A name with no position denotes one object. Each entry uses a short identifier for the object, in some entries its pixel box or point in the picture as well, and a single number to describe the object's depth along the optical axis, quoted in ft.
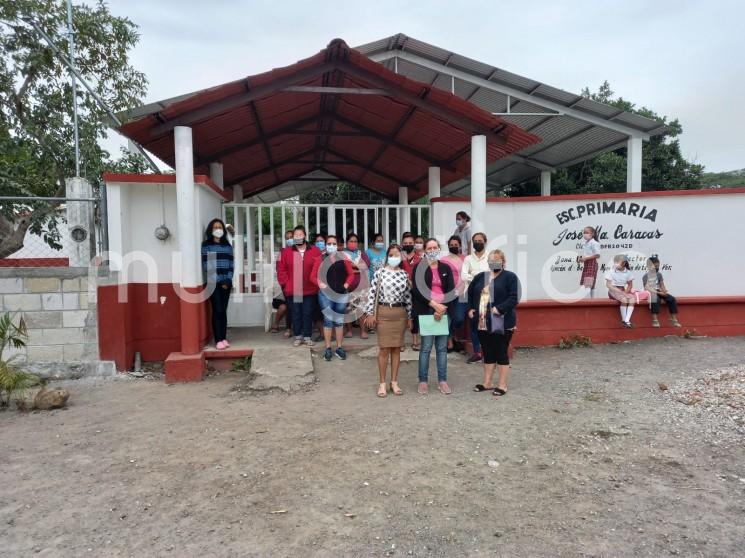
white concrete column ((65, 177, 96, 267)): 20.92
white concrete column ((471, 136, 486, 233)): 22.93
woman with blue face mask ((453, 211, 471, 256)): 24.73
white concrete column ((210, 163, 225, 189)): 28.32
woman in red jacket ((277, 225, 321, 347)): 23.09
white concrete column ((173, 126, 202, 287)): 20.24
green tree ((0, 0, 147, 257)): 27.43
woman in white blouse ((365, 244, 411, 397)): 18.02
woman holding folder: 18.01
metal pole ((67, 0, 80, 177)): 23.41
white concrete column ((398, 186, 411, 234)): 29.81
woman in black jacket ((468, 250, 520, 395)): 17.84
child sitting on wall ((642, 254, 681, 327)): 24.97
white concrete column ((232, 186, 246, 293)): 26.40
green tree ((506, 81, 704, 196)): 60.34
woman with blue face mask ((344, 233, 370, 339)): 23.62
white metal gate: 26.43
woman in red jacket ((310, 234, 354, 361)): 21.97
